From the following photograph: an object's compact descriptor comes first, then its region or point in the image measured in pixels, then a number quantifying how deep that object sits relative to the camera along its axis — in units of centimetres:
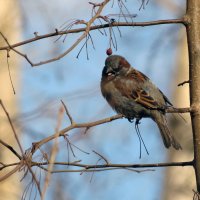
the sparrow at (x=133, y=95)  915
